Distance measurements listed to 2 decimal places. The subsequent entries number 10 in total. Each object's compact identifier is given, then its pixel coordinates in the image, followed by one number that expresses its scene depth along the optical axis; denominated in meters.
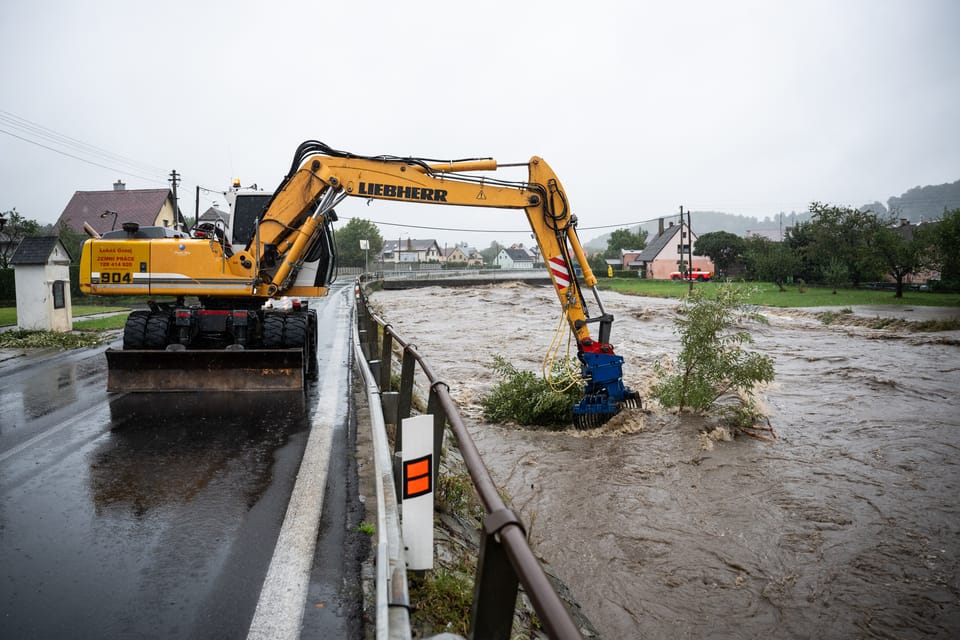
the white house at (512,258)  129.27
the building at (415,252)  119.81
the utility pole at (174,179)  39.47
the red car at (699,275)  53.08
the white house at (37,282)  15.50
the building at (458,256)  138.75
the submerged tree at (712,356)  8.91
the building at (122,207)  41.06
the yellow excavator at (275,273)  8.46
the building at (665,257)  72.19
